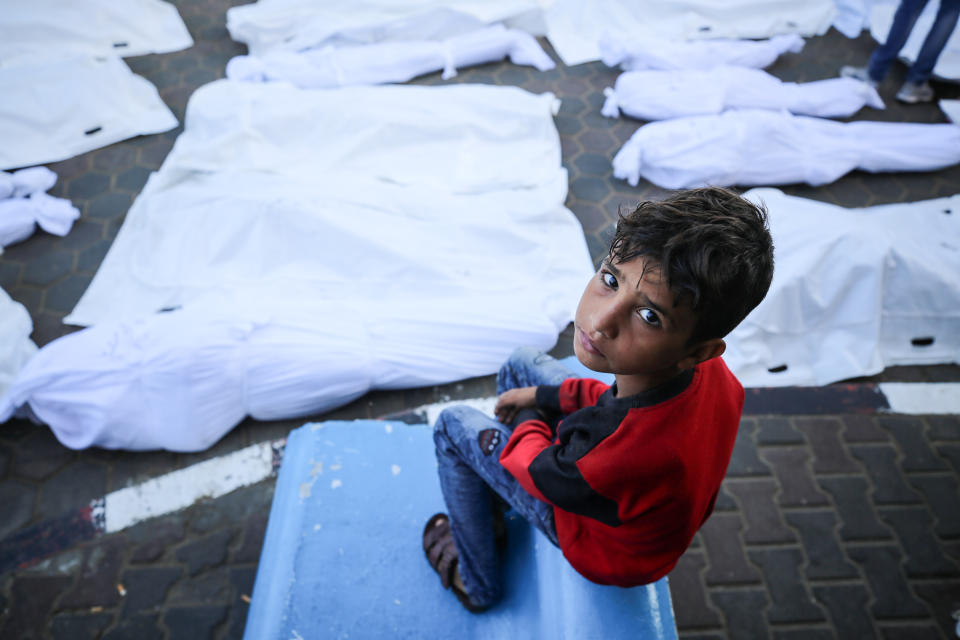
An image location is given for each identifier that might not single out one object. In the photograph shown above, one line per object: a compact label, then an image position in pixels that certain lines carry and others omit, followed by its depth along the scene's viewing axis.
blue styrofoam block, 1.47
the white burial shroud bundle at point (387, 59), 4.27
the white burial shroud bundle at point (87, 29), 4.41
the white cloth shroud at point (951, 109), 4.56
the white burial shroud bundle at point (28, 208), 3.43
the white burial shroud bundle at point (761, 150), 3.72
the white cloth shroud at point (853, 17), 5.61
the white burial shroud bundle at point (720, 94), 4.23
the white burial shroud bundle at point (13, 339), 2.70
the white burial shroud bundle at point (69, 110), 3.86
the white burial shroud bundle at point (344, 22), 4.66
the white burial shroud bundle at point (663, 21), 5.18
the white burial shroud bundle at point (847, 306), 2.87
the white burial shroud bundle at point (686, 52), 4.64
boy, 1.04
